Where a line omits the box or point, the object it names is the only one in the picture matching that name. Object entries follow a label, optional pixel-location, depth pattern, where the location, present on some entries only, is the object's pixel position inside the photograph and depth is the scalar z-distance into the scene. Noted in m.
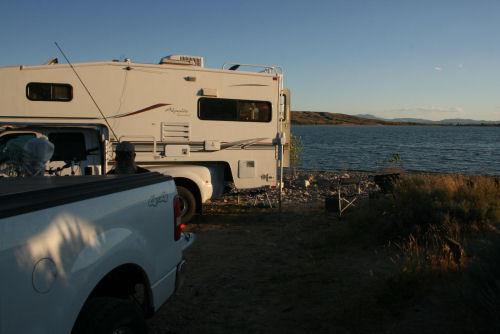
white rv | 7.75
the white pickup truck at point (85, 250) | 1.86
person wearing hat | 4.94
